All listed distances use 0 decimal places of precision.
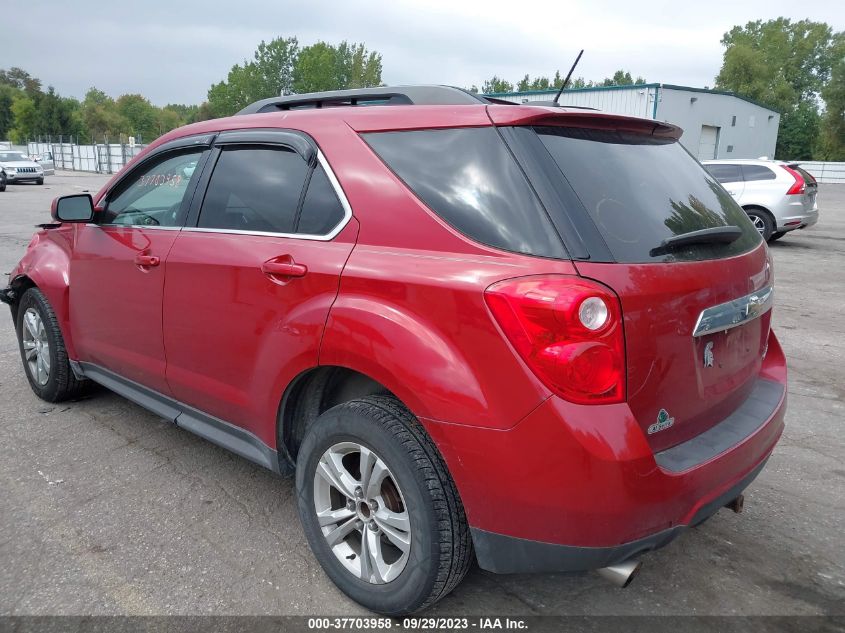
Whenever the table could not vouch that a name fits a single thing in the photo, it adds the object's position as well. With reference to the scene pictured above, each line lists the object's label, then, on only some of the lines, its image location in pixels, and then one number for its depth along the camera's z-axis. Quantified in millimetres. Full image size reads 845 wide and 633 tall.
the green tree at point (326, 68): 94688
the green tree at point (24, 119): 85875
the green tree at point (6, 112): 96938
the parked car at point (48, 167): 36119
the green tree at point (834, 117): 57344
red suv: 1930
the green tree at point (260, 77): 100438
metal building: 26688
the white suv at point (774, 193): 12289
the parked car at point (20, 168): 29578
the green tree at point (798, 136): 66188
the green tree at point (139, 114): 119950
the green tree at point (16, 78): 114875
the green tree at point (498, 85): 77094
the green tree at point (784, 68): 67688
